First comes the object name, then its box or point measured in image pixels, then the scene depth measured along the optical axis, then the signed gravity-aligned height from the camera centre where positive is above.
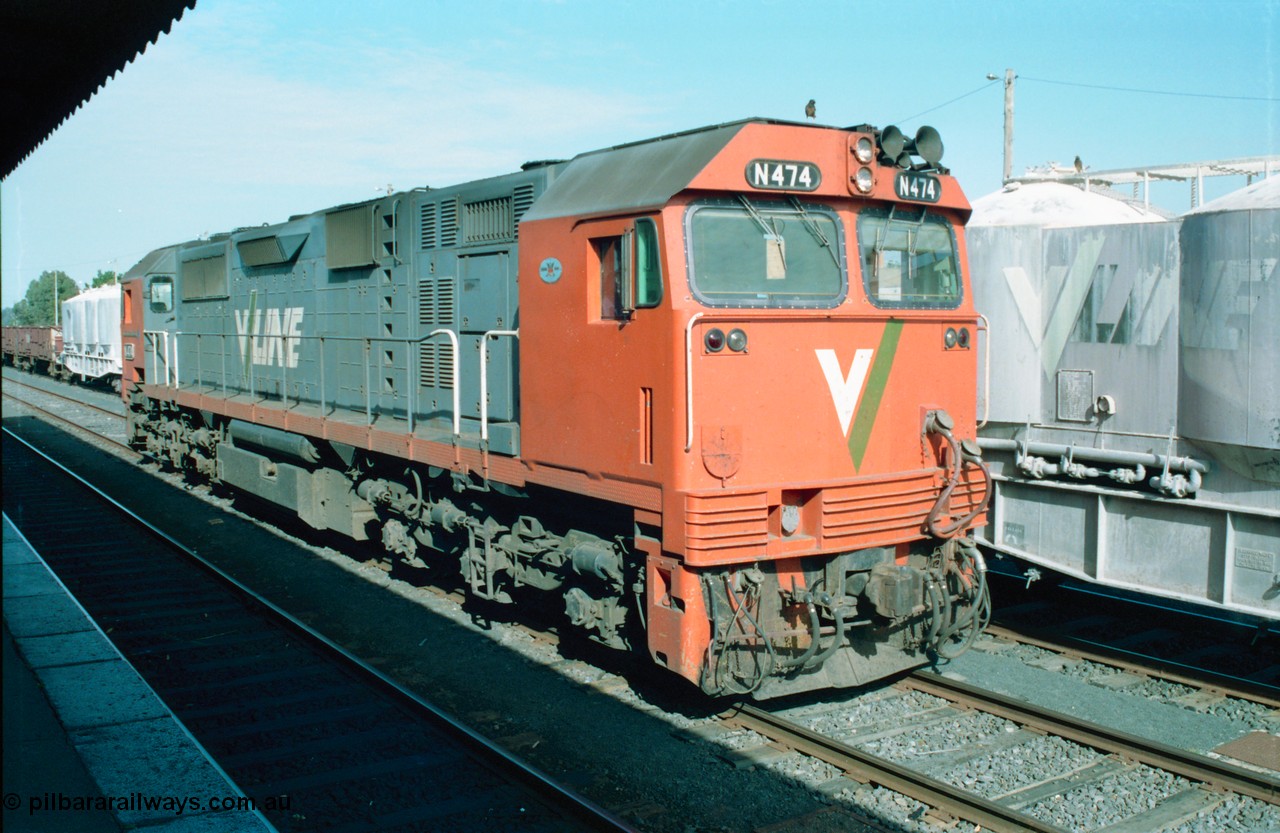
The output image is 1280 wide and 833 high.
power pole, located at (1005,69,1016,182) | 17.75 +3.50
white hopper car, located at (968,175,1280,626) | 7.07 -0.42
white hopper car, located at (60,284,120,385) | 32.03 +0.43
